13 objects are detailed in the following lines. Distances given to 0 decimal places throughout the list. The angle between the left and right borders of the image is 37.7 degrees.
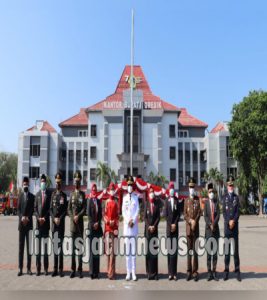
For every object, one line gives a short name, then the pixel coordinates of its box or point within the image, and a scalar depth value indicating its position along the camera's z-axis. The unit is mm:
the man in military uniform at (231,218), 8789
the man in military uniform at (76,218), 8742
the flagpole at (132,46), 38281
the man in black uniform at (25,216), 9039
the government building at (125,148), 61188
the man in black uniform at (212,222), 8633
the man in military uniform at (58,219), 8836
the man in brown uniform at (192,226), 8617
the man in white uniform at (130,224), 8570
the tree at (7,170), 72631
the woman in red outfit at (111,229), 8695
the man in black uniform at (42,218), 8922
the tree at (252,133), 43594
